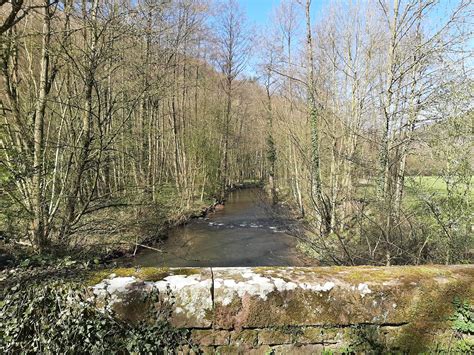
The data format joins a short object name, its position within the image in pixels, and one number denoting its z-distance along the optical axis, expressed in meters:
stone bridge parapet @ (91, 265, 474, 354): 2.34
